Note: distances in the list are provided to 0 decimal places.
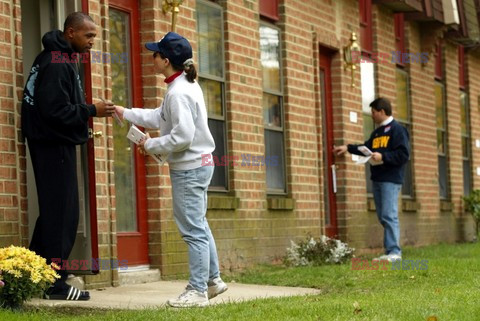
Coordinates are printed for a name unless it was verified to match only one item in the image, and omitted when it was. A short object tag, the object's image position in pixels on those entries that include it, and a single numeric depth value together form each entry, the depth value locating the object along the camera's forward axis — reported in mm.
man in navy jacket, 13734
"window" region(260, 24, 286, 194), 13820
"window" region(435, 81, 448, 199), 20906
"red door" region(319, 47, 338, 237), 15797
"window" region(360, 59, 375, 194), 16969
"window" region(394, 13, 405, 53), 18766
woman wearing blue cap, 8258
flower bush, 7863
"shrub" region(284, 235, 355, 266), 13232
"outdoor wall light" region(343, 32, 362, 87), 16000
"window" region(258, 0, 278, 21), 13812
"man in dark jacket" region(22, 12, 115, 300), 8617
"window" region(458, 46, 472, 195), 22672
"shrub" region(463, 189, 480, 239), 21438
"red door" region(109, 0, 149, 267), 10789
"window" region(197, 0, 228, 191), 12320
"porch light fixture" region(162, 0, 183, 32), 11289
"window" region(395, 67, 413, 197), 18656
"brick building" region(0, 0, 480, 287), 9703
